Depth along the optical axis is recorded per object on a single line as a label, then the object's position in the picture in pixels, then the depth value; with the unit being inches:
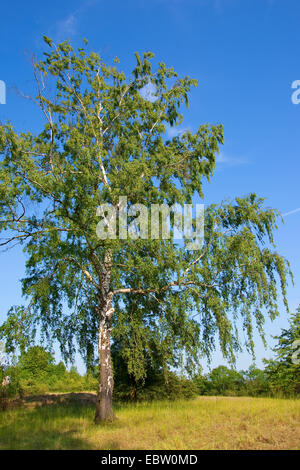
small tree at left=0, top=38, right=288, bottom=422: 528.7
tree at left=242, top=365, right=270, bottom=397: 820.6
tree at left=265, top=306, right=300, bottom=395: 727.7
